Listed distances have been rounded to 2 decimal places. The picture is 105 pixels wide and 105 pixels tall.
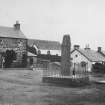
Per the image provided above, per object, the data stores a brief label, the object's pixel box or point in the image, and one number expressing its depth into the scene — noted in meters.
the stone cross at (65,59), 23.20
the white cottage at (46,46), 74.25
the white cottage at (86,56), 45.94
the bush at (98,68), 39.75
